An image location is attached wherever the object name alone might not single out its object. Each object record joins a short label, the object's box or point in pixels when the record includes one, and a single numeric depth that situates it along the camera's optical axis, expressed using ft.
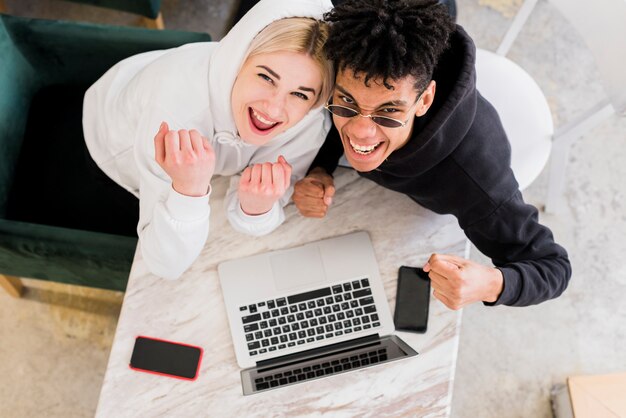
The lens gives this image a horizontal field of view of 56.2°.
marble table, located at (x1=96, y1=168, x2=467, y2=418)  4.37
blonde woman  3.76
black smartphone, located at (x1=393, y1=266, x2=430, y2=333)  4.56
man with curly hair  3.35
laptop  4.47
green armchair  5.22
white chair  5.16
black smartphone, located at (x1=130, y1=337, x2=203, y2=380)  4.40
